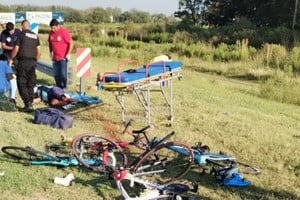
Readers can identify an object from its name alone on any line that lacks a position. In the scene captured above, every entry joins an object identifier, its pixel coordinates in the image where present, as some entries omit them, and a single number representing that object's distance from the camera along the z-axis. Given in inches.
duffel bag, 362.0
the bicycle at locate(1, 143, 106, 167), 279.7
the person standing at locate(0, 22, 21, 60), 501.0
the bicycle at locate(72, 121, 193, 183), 259.3
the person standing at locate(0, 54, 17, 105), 422.9
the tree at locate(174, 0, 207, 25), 3211.1
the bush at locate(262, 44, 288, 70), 954.1
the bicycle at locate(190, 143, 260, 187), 274.5
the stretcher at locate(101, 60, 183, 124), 350.6
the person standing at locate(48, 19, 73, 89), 491.8
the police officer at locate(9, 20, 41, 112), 409.1
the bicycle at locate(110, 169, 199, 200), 231.9
